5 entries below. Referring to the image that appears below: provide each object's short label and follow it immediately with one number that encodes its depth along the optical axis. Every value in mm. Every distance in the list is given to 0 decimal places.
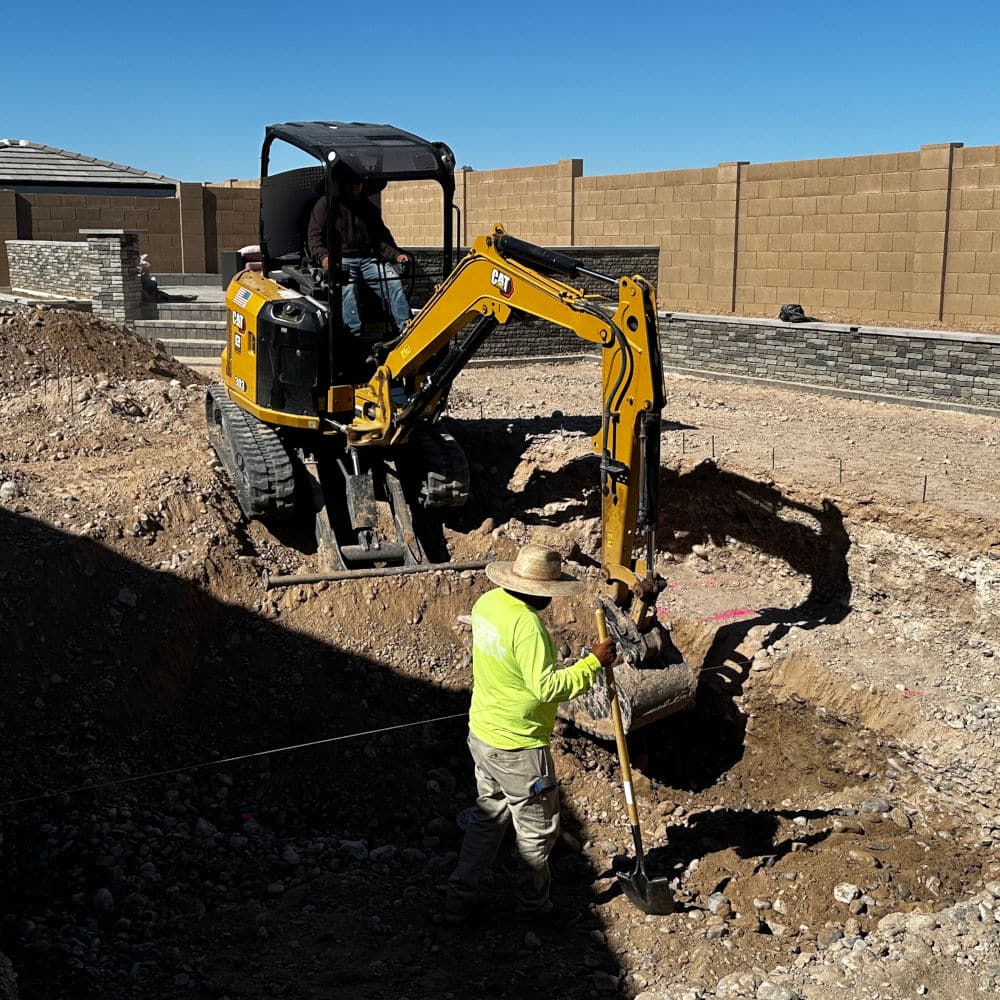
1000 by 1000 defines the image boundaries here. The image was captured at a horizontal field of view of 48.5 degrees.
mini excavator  6477
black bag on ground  16586
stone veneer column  16906
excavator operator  8359
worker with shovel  4957
